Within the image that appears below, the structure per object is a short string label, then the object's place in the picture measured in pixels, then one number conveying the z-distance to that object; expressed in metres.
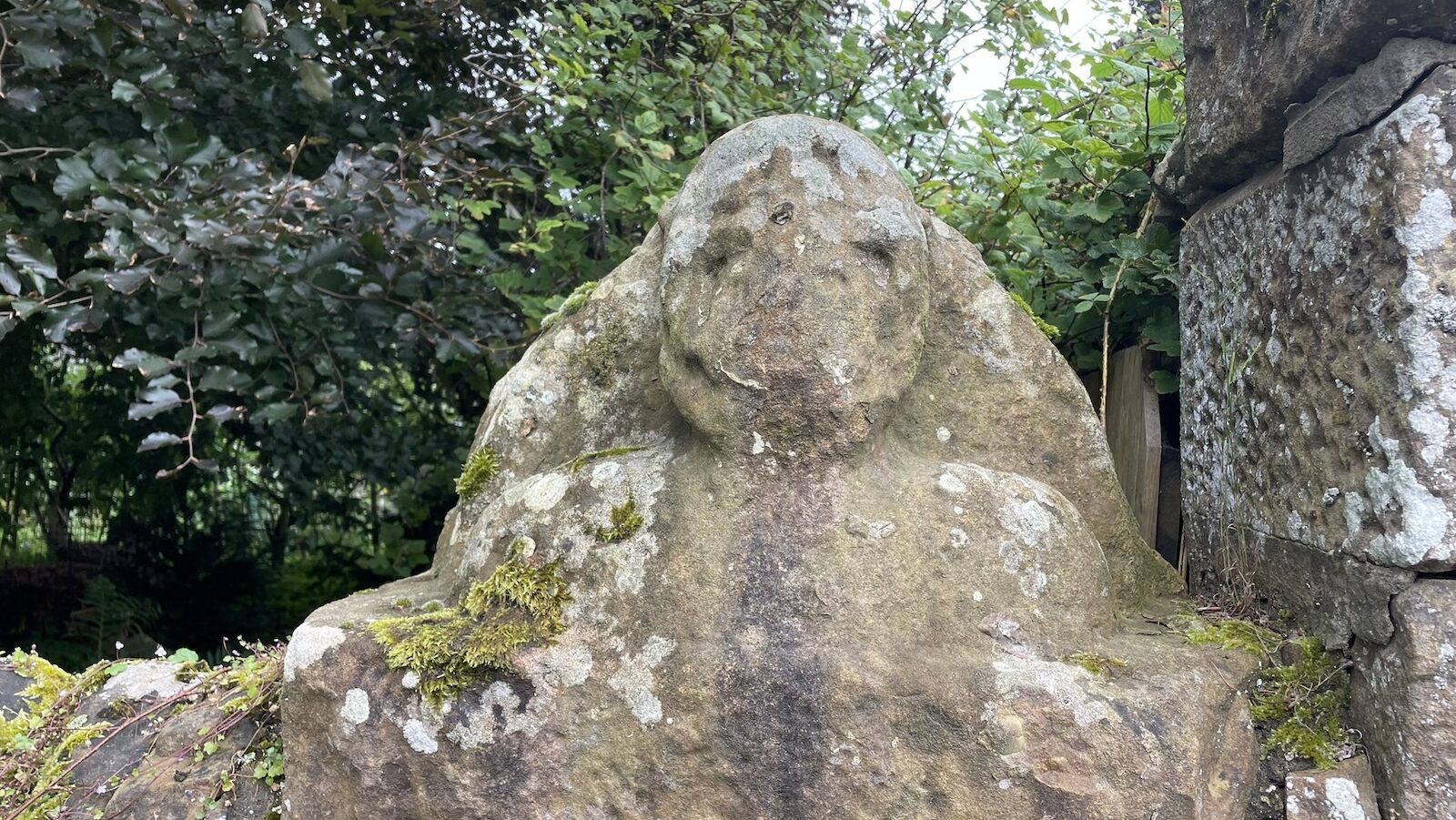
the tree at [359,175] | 2.59
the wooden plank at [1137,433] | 2.22
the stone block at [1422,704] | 1.31
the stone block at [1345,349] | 1.33
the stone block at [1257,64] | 1.38
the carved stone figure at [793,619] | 1.41
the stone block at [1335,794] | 1.40
